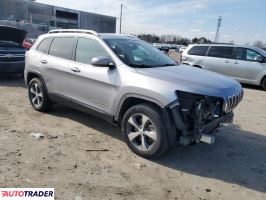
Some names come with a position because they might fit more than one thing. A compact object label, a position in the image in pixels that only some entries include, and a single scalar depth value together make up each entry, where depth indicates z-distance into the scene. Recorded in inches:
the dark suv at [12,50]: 252.9
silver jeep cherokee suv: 110.9
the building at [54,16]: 1340.8
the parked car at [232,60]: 308.7
